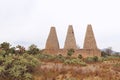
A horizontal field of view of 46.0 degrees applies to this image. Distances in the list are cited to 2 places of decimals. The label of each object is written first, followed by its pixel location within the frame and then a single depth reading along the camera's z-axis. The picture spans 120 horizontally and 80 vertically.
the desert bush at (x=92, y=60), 13.08
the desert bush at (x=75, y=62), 9.81
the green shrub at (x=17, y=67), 7.26
